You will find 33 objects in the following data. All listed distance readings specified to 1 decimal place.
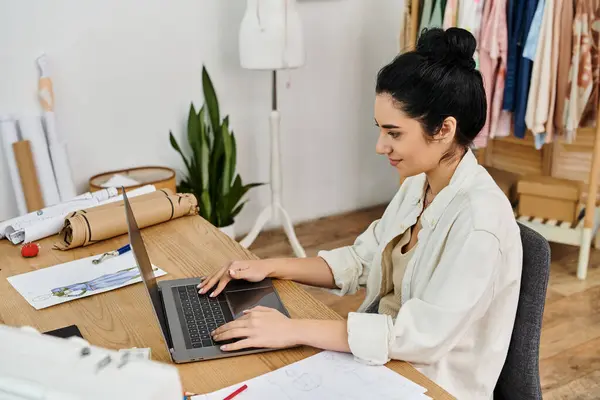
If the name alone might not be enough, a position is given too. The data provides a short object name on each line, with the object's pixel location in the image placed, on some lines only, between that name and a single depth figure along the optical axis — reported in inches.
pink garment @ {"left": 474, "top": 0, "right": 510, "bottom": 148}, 118.7
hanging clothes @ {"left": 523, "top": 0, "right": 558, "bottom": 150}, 114.3
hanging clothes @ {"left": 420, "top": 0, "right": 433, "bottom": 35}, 128.0
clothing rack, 125.3
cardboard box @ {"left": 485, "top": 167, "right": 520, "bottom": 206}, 146.1
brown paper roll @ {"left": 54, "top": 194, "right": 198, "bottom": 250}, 69.7
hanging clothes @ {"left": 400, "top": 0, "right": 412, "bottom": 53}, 133.6
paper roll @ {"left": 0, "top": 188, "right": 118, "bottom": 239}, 72.9
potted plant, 127.3
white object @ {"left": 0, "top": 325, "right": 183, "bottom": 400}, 30.5
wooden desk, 47.3
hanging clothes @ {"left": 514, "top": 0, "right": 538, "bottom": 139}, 117.4
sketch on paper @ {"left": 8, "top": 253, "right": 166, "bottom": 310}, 59.1
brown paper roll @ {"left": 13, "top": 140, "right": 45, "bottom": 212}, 114.9
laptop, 49.0
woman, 49.3
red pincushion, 67.8
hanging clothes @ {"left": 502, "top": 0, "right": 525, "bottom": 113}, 119.6
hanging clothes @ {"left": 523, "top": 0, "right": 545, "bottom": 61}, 114.8
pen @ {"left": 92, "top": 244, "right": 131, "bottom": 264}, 66.3
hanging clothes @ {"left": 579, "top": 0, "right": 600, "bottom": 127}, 114.0
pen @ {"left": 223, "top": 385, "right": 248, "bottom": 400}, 43.7
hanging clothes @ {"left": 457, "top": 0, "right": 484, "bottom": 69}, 120.2
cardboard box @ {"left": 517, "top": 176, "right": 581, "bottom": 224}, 132.9
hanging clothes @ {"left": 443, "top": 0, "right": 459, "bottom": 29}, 123.5
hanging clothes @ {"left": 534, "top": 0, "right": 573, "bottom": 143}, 113.6
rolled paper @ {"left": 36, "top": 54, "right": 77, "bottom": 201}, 114.9
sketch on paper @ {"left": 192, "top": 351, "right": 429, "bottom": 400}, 44.0
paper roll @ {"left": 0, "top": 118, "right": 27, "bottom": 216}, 113.7
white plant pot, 132.1
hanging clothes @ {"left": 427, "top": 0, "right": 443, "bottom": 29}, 126.1
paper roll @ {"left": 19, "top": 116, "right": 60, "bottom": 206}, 115.5
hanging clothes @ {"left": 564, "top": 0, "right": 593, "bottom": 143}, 113.1
